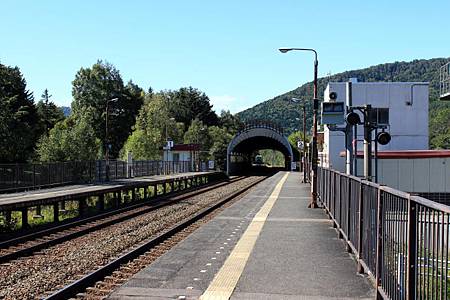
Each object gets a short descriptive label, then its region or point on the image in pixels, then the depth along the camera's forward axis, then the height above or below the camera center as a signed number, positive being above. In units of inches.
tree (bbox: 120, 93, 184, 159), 2874.0 +169.6
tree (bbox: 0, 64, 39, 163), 1946.4 +117.5
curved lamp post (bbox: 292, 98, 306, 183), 1924.5 +168.1
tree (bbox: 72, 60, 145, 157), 4141.2 +446.7
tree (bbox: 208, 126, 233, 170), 3312.0 +78.8
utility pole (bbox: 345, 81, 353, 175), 689.6 +24.2
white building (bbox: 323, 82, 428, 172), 1774.1 +155.5
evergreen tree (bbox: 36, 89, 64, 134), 3659.5 +336.9
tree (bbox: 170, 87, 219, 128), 5570.9 +523.3
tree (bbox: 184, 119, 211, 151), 4020.7 +154.4
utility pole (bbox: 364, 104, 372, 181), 572.1 +18.0
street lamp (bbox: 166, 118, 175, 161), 2521.2 +40.1
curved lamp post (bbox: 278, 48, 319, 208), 871.1 +31.7
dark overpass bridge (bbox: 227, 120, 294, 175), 2960.1 +114.8
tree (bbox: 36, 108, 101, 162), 1936.5 +39.8
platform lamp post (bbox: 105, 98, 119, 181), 1667.8 -36.7
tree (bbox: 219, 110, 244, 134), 6520.2 +434.8
